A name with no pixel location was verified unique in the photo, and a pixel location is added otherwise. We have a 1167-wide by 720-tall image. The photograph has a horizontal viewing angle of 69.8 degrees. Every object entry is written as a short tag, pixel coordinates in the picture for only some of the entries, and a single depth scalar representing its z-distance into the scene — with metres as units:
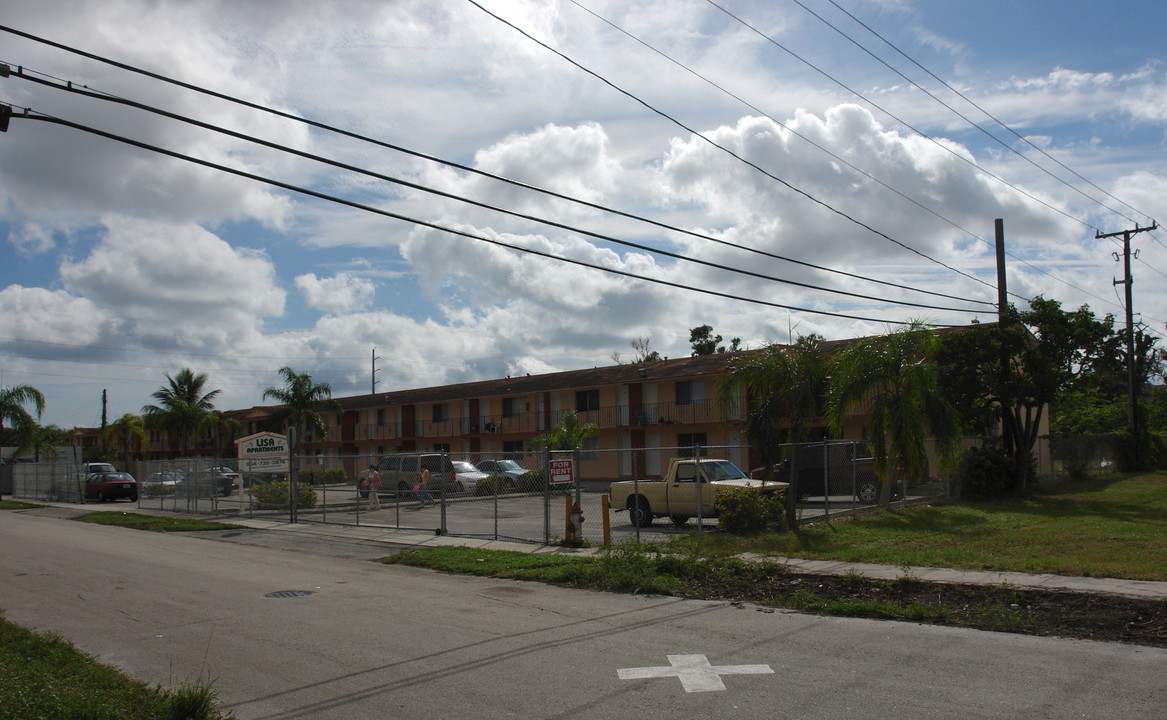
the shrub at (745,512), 15.52
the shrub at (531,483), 19.36
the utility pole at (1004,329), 23.33
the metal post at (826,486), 17.28
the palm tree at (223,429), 61.06
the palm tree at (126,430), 63.62
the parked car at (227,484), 36.22
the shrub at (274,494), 25.20
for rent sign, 15.72
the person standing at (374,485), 23.94
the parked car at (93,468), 41.70
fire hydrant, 15.30
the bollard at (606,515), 14.27
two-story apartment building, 38.16
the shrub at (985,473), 23.00
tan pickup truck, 17.03
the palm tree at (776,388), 17.95
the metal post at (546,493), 15.77
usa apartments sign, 24.09
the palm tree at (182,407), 56.78
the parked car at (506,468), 30.45
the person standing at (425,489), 20.68
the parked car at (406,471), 24.75
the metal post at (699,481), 14.93
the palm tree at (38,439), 45.78
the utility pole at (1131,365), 32.25
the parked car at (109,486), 33.88
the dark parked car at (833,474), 21.81
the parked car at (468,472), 26.61
